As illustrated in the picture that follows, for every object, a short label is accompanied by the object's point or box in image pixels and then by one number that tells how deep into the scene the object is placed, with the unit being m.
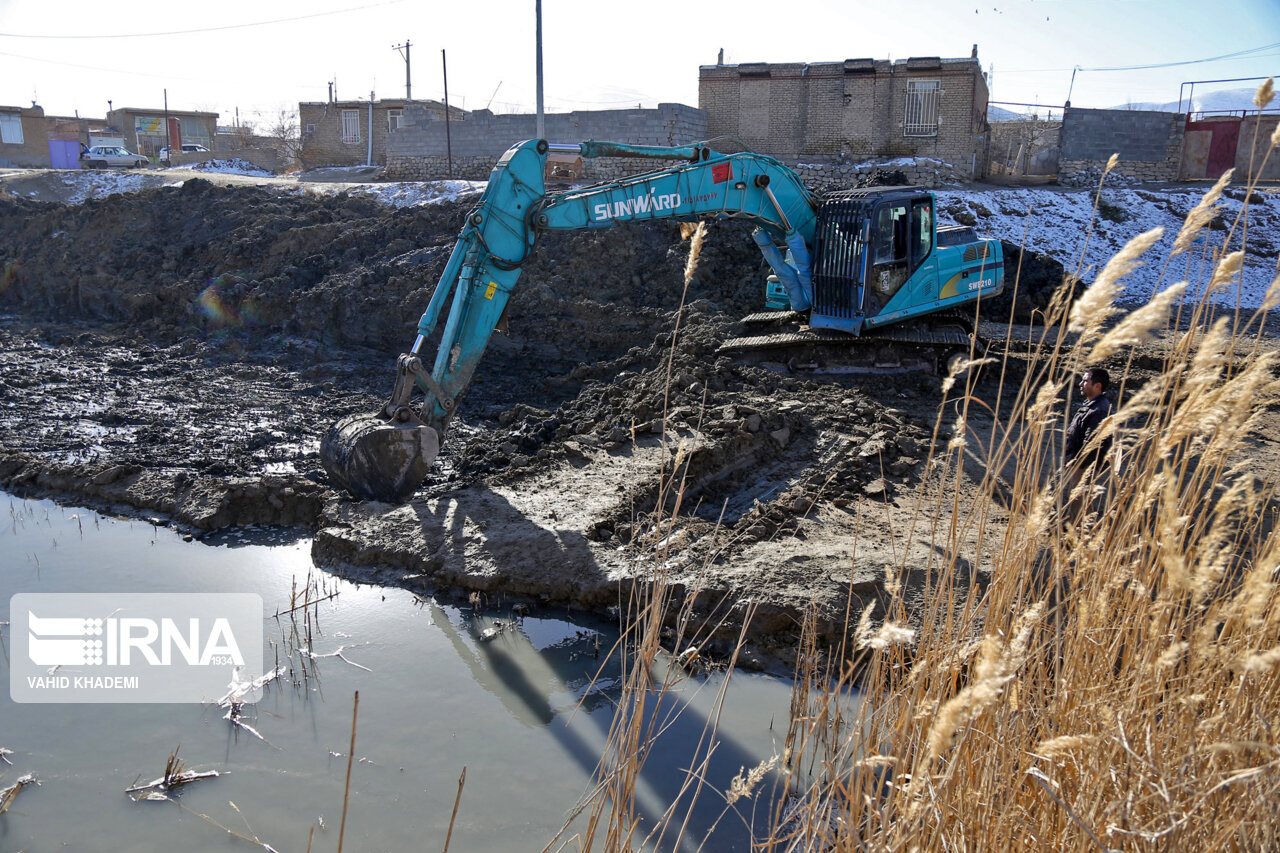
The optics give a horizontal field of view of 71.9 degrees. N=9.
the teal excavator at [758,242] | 7.31
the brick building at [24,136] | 45.59
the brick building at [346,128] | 32.97
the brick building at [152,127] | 48.28
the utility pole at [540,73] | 21.77
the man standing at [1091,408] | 5.29
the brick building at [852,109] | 23.27
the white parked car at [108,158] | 35.12
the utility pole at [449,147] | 25.52
